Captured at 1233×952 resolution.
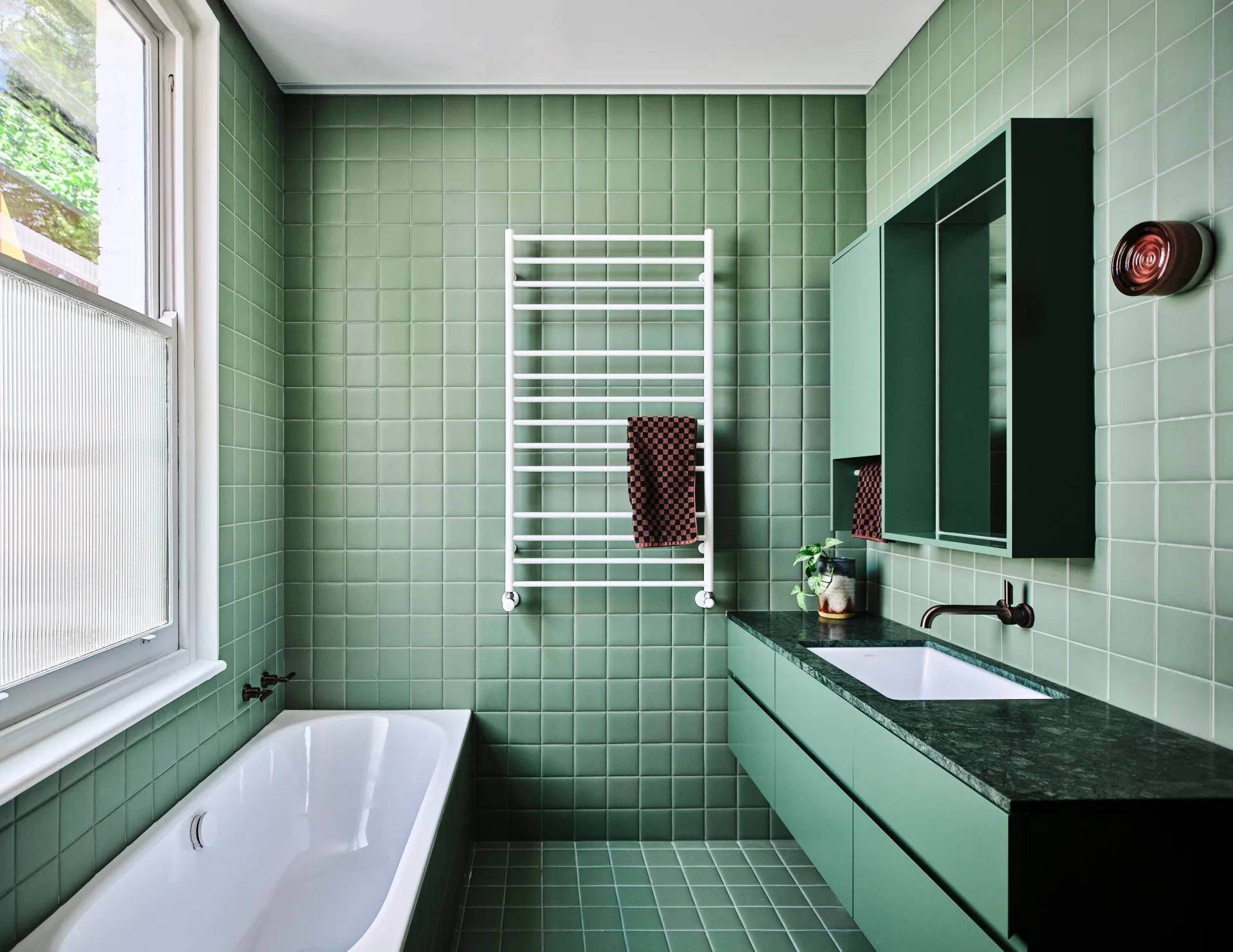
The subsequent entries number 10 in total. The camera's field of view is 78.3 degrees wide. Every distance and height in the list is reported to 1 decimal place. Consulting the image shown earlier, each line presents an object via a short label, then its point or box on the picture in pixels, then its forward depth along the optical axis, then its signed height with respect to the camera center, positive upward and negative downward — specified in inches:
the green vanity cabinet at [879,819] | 43.6 -25.4
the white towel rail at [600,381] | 94.2 +12.6
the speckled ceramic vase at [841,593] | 94.0 -14.7
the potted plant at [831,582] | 94.0 -13.2
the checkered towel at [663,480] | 93.4 -0.4
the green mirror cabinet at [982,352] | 59.5 +11.7
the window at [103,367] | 53.8 +9.4
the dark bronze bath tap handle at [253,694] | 85.2 -24.7
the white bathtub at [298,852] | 56.6 -35.5
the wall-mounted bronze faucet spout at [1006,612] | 66.2 -12.1
